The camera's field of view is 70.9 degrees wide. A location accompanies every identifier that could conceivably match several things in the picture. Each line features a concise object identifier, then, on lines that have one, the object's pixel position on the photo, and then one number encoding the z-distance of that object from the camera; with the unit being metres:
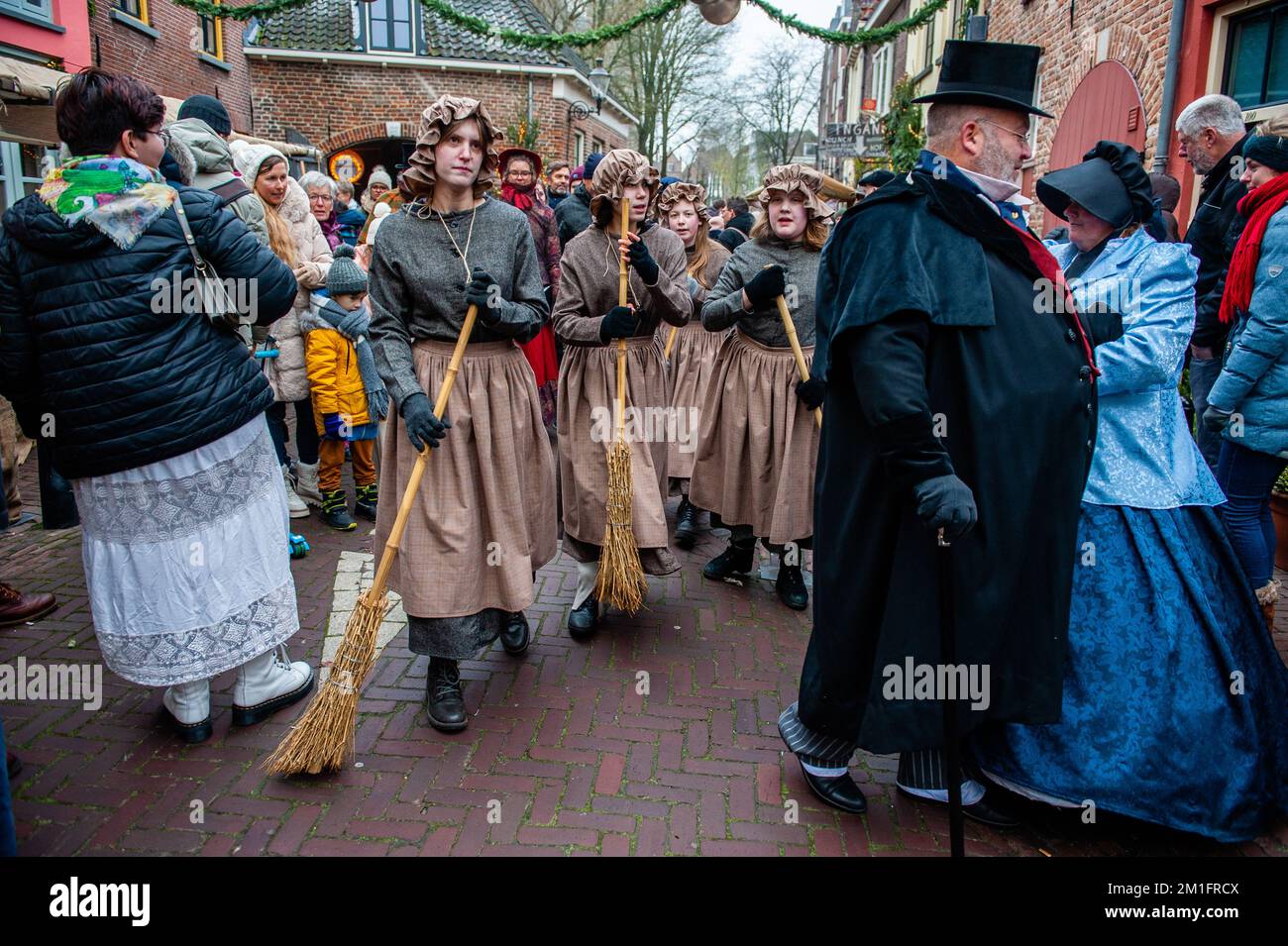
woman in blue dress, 2.76
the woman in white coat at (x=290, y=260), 5.35
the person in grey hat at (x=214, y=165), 4.35
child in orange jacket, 5.59
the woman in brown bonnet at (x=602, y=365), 4.28
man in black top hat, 2.47
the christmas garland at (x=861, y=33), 7.75
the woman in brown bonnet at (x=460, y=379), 3.40
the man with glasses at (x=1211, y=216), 4.96
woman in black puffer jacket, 2.90
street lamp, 20.05
